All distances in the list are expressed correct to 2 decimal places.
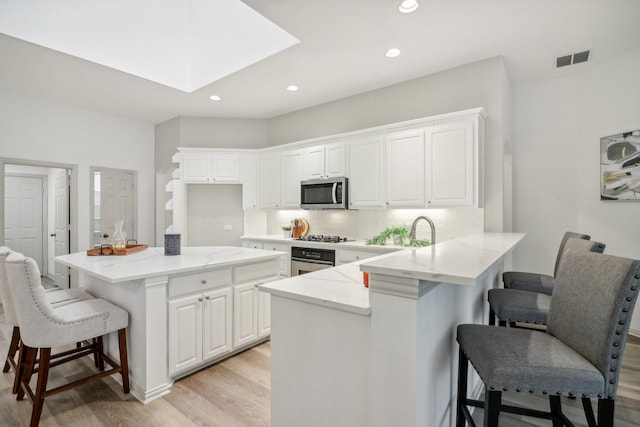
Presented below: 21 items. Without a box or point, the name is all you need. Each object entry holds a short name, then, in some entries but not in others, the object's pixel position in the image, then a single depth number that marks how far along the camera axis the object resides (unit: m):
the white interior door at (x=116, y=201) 5.31
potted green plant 3.62
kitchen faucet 2.06
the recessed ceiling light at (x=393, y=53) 3.22
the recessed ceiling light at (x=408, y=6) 2.46
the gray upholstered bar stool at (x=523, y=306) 1.96
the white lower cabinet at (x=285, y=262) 4.42
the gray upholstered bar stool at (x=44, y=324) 1.84
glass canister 2.89
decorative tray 2.87
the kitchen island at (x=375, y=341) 1.12
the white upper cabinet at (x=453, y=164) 3.22
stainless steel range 4.05
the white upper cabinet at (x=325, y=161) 4.28
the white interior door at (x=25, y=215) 5.77
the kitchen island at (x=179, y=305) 2.14
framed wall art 3.29
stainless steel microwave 4.20
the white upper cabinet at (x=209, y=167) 5.18
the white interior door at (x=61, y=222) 5.12
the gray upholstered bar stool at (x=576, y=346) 1.09
